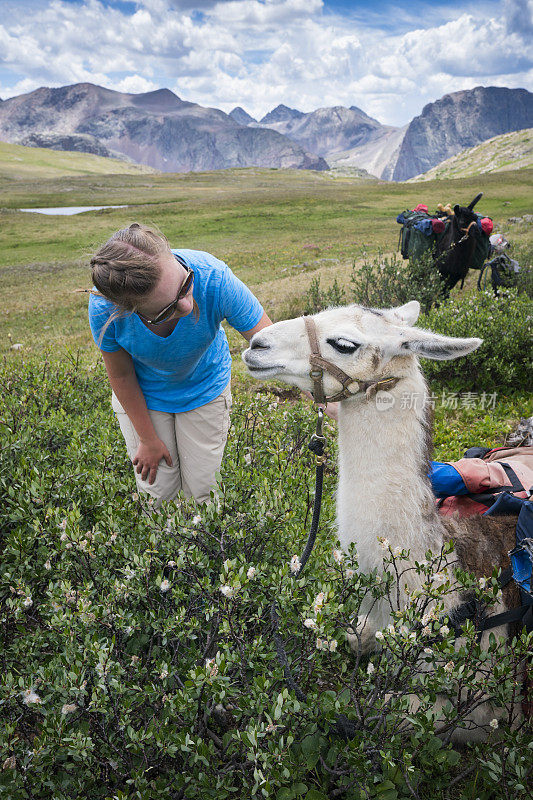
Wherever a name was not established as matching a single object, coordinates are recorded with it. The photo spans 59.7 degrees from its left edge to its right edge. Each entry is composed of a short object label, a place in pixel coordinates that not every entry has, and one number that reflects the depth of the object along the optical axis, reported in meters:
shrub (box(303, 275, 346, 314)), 9.95
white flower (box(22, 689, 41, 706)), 1.86
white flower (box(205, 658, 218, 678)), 1.84
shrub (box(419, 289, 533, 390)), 7.02
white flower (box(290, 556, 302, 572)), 2.12
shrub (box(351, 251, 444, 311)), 10.08
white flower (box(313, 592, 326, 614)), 1.88
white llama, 2.61
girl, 2.53
